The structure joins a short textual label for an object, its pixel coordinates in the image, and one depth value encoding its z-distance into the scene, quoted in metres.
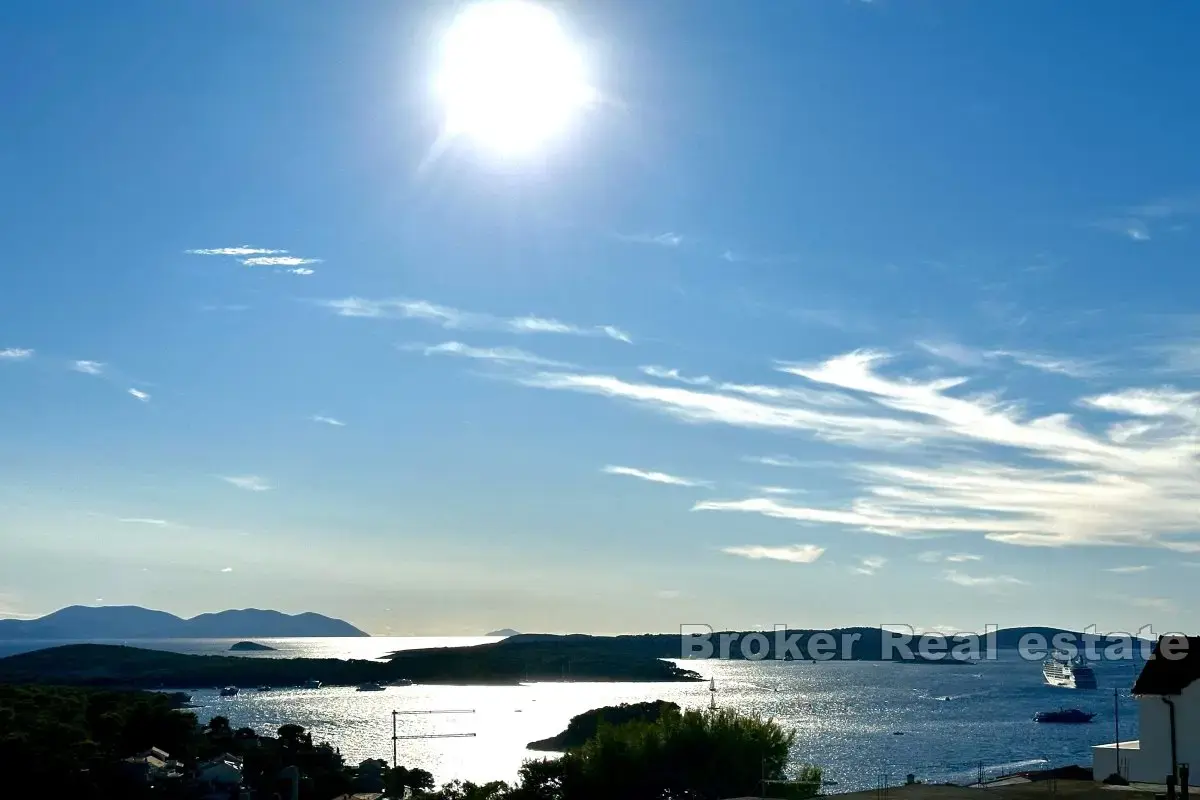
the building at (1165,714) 36.06
